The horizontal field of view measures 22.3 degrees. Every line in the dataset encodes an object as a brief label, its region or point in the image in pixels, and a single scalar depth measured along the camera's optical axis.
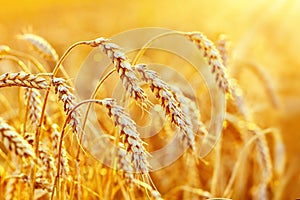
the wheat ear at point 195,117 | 1.14
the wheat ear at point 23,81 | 0.77
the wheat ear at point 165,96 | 0.80
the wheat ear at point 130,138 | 0.76
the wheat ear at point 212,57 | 1.01
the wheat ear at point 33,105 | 0.91
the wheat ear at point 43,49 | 1.18
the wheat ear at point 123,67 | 0.76
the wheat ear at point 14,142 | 0.75
